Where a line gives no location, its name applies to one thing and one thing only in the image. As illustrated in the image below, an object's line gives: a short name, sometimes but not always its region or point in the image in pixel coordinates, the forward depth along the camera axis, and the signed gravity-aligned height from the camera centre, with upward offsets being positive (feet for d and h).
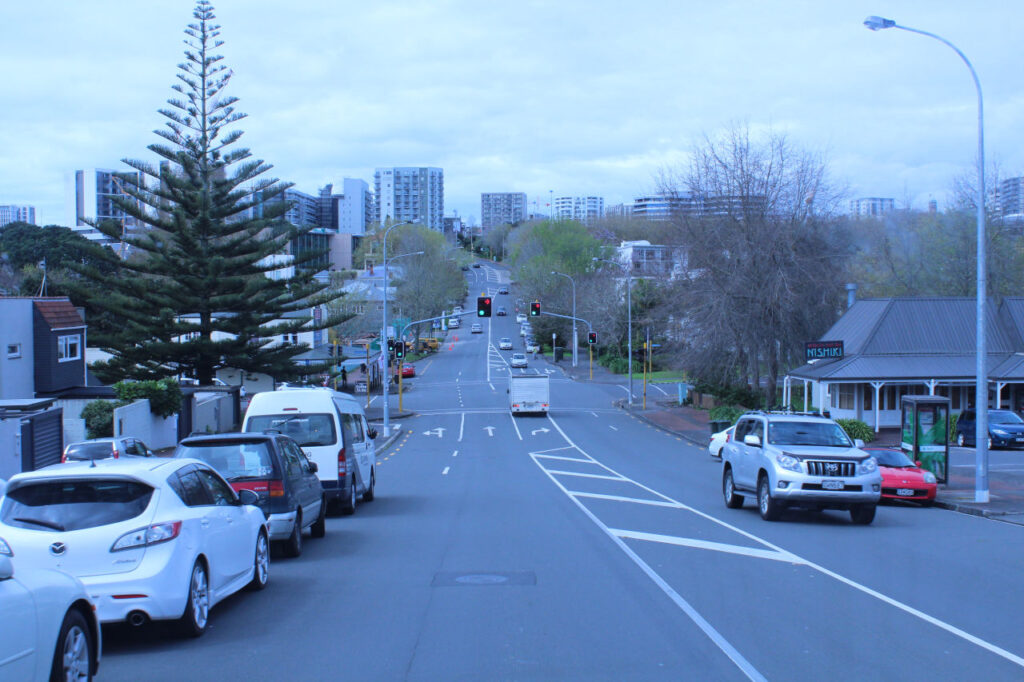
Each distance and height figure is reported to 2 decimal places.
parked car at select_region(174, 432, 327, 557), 37.06 -6.21
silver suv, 48.37 -8.14
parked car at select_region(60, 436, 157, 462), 66.95 -9.62
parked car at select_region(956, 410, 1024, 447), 110.22 -13.75
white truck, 164.86 -13.54
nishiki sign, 122.11 -4.53
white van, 50.16 -5.74
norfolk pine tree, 132.46 +7.91
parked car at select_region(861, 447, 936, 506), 61.05 -11.09
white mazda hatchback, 23.57 -5.53
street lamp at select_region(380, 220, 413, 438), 136.73 -4.61
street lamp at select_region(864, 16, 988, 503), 59.36 -3.52
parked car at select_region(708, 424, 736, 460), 100.67 -13.99
